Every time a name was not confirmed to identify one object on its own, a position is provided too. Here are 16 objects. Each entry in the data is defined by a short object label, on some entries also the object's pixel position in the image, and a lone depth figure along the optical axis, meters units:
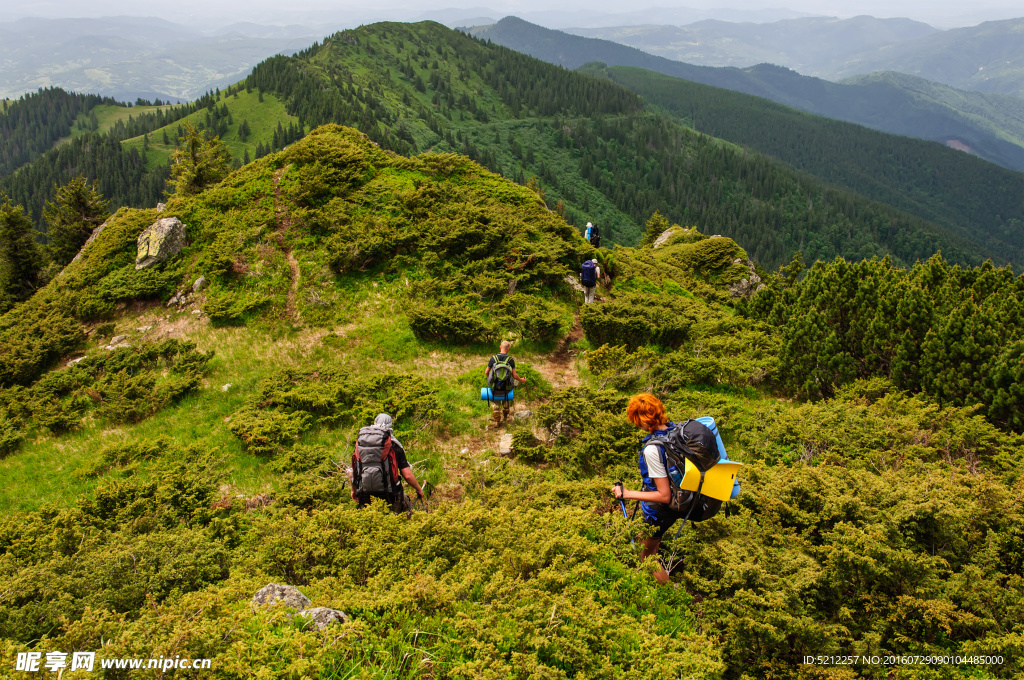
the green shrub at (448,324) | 14.12
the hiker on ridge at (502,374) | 10.59
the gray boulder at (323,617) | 4.25
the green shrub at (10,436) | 10.59
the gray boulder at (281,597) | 4.48
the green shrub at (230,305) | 14.57
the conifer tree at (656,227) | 52.00
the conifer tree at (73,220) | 35.44
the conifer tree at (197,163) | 39.78
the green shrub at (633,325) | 14.27
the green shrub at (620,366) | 11.59
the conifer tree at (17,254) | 30.47
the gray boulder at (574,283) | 18.20
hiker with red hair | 5.23
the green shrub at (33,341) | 12.80
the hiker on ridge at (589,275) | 16.48
